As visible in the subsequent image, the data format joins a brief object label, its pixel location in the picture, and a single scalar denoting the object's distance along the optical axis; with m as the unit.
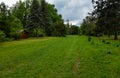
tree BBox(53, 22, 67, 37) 27.80
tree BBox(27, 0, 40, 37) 22.06
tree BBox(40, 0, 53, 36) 24.10
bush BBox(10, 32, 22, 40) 18.54
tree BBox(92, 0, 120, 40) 15.45
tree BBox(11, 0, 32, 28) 27.65
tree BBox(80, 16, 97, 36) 32.13
